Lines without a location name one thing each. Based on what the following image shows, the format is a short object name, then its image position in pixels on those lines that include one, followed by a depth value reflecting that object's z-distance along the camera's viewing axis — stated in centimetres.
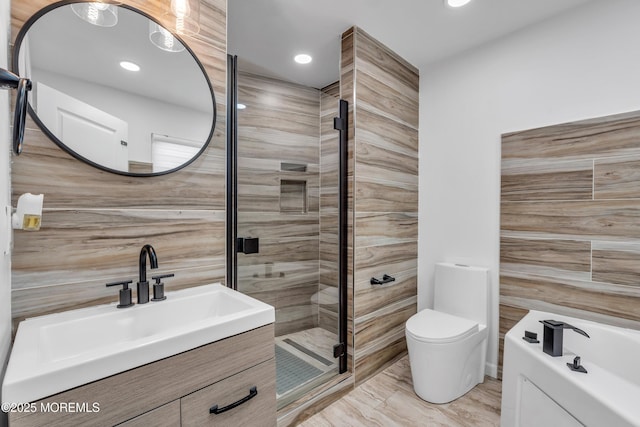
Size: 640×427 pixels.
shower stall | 173
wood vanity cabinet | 70
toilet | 185
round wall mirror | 105
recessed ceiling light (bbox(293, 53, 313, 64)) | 225
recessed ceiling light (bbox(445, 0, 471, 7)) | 180
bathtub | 101
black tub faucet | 129
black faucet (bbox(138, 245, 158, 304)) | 115
